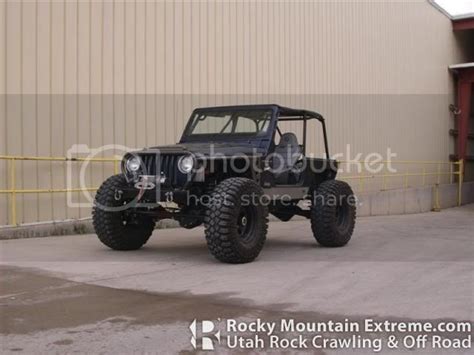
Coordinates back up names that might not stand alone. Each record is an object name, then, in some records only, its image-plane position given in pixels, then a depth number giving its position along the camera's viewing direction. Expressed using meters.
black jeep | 7.38
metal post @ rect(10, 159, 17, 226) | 9.94
